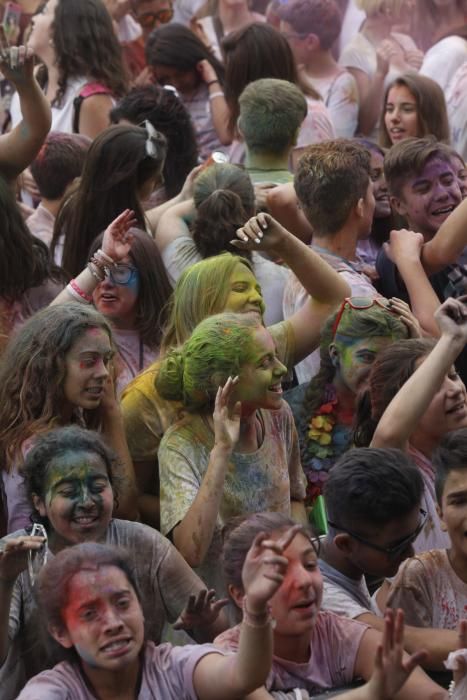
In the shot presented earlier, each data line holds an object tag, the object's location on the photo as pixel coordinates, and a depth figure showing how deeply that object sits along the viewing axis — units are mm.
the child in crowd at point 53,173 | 14773
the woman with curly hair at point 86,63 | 16406
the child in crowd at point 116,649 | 8281
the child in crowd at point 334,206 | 12281
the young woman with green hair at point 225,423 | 10187
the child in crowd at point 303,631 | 8742
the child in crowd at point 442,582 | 9555
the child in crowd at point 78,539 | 9352
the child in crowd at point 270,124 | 13867
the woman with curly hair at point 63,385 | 10477
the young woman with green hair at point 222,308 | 10937
